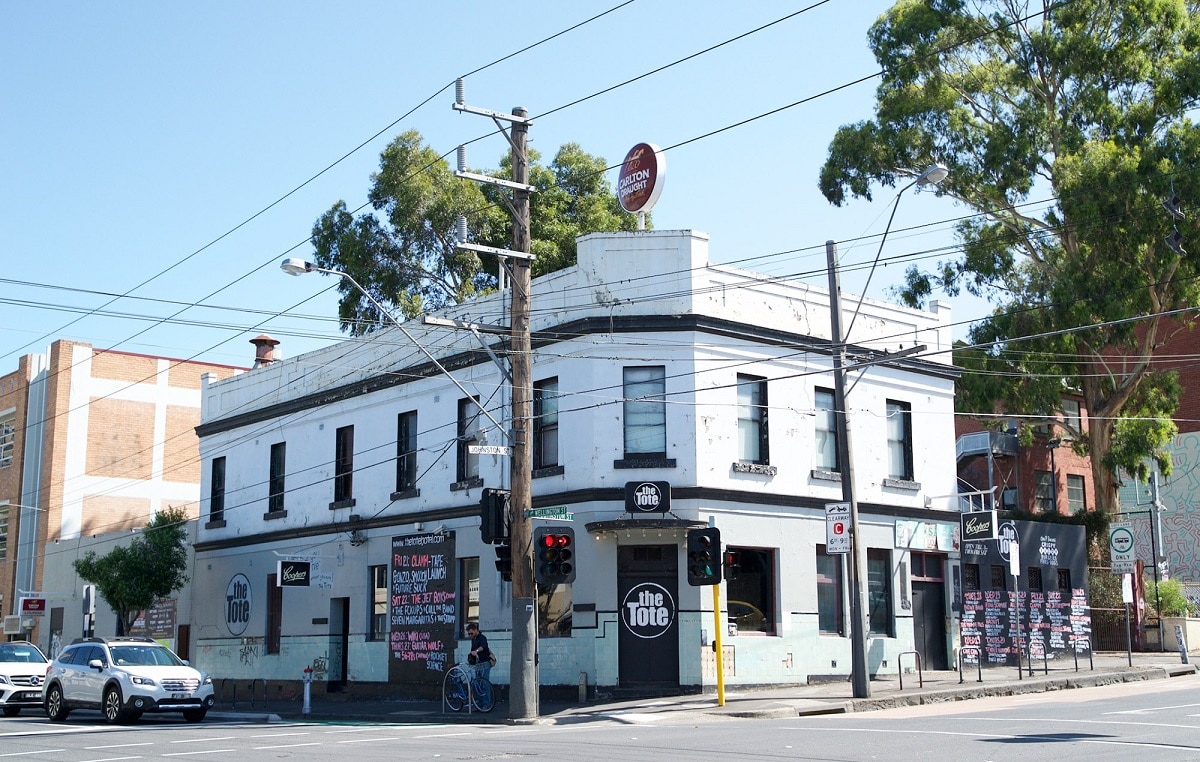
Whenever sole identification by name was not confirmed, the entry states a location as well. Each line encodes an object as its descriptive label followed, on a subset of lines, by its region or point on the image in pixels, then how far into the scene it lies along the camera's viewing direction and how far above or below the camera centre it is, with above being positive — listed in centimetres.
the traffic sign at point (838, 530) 2375 +126
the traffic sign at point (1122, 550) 3225 +118
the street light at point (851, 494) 2334 +193
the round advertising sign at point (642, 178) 2627 +885
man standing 2497 -111
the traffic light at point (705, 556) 2291 +75
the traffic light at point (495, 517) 2270 +147
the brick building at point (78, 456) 4903 +578
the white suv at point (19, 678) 2838 -176
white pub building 2589 +261
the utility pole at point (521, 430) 2238 +305
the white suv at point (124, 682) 2336 -155
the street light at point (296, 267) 2091 +552
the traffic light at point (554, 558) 2241 +71
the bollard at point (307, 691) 2666 -196
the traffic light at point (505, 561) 2283 +68
